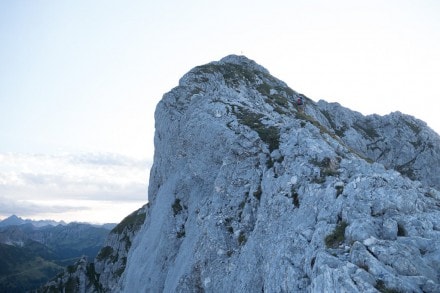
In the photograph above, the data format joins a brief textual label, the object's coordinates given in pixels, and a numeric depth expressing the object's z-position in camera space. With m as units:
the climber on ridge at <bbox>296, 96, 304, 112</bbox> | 70.50
